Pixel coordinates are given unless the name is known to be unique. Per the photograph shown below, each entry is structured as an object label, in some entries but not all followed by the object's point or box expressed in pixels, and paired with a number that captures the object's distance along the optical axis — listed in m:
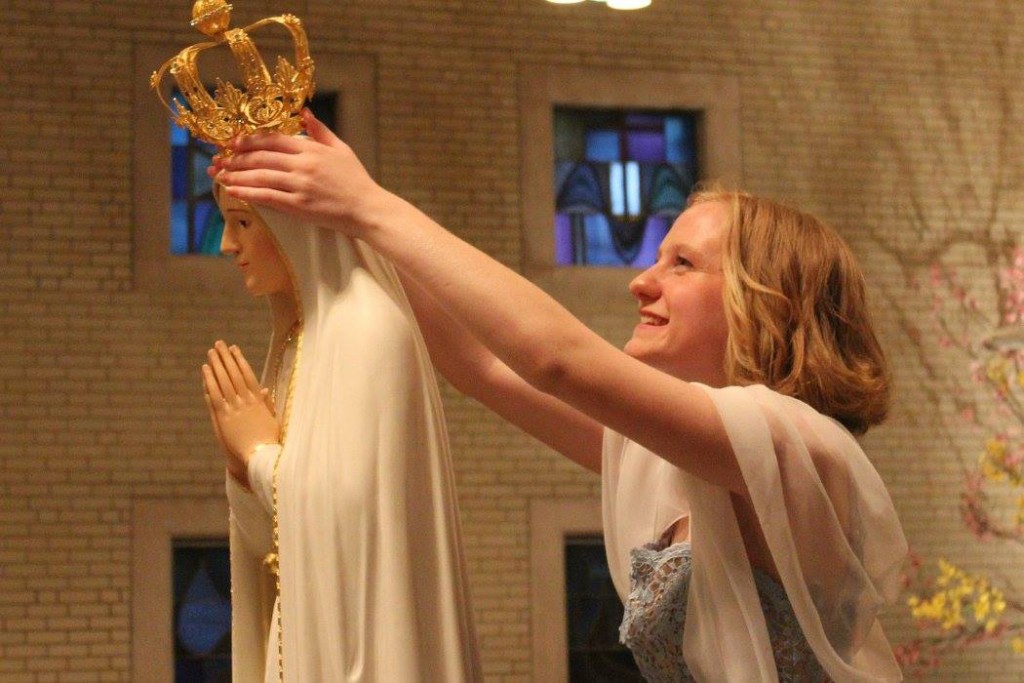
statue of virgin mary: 3.92
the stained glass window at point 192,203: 12.74
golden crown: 4.21
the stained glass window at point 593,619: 13.16
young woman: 3.75
